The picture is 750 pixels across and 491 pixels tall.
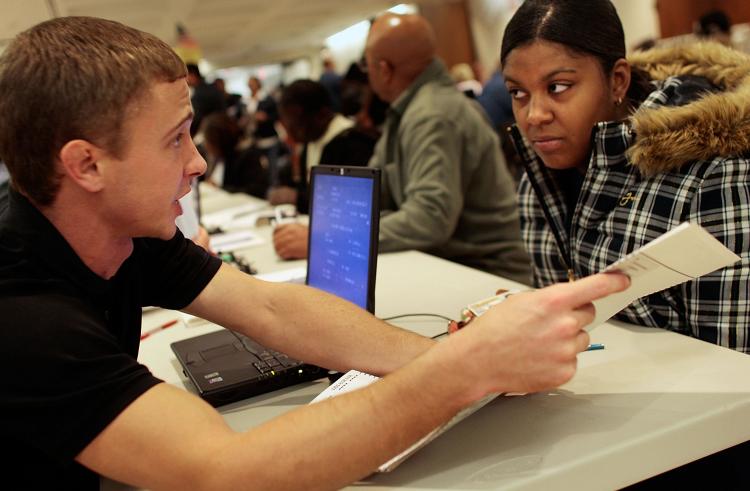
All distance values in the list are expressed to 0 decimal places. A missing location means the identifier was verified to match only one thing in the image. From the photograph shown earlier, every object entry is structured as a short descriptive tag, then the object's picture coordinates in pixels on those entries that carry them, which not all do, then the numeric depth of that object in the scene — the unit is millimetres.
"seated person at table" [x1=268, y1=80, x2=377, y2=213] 3318
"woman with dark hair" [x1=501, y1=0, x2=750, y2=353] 1146
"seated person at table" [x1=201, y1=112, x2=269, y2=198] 4789
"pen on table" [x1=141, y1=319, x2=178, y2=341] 1599
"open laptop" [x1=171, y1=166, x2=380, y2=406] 1153
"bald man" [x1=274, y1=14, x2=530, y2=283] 2135
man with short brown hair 728
